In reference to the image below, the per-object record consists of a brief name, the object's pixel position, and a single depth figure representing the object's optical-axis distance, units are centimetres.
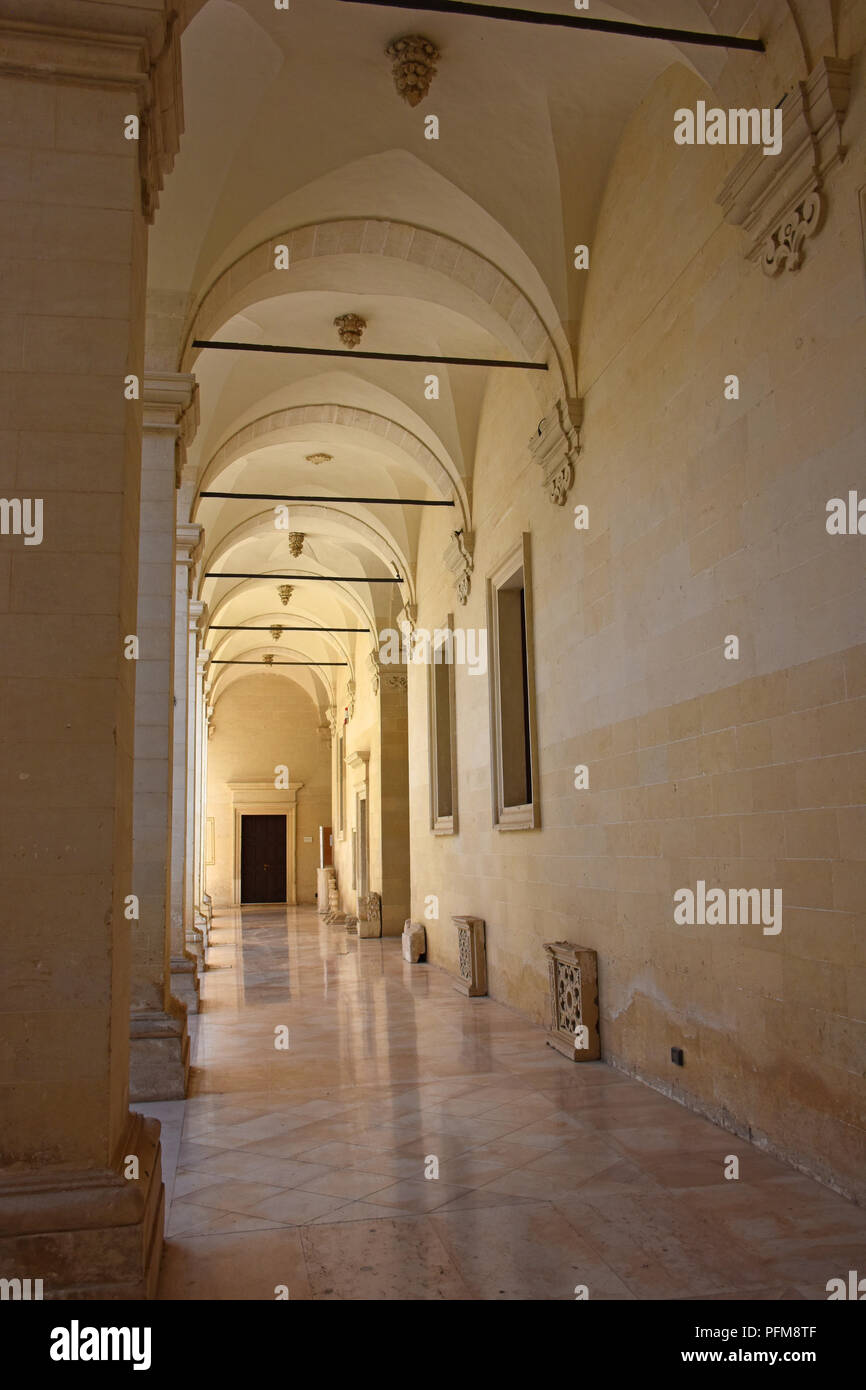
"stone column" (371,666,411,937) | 1705
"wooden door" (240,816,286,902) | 2941
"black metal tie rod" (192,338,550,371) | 781
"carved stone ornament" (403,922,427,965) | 1315
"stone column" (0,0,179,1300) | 281
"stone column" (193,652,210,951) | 1564
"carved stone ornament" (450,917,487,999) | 1008
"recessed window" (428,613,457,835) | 1280
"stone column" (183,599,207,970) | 1155
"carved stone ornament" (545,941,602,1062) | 688
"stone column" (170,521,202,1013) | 866
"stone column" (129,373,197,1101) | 593
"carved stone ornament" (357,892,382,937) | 1667
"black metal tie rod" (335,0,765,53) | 488
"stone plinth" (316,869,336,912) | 2352
